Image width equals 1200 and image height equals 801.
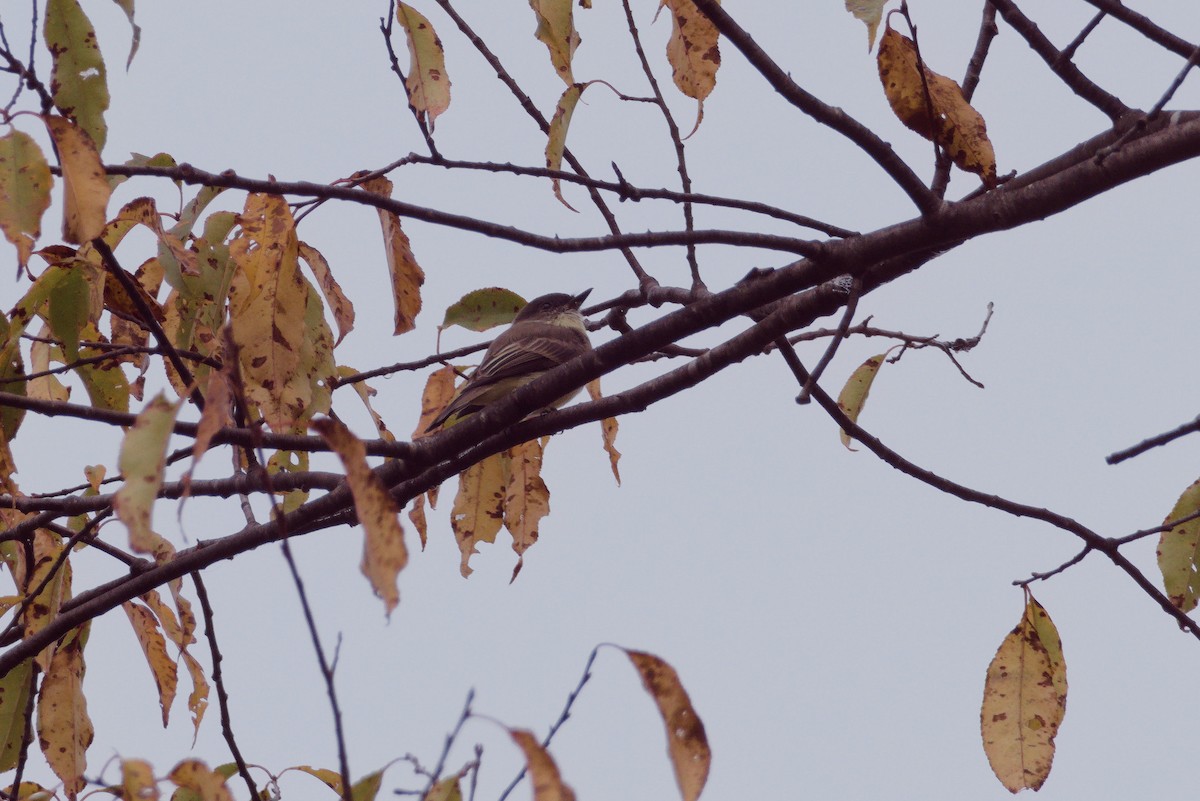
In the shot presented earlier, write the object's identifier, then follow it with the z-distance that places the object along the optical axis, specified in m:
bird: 9.80
